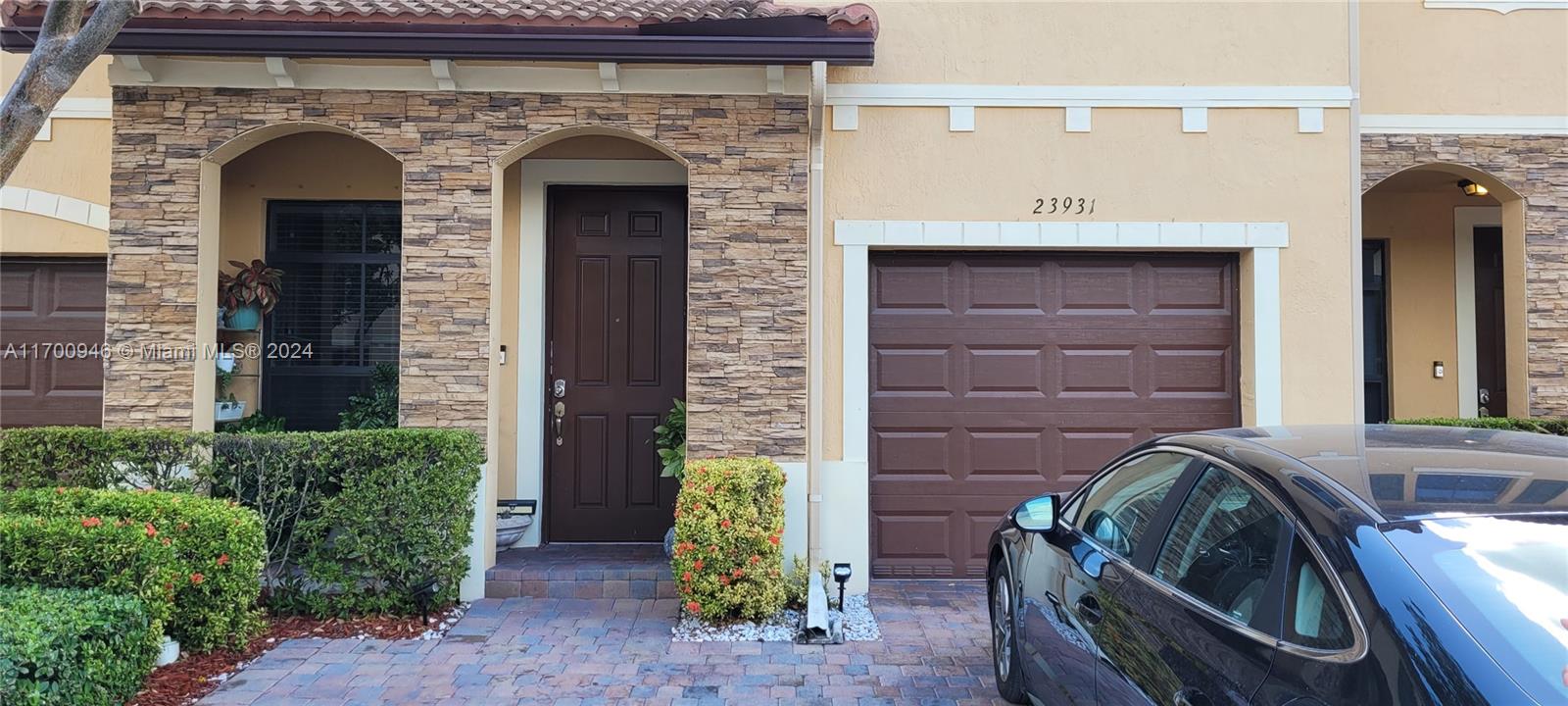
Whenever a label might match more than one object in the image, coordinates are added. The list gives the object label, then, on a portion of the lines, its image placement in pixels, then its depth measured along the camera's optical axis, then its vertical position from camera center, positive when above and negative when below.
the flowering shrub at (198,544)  4.29 -0.88
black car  1.82 -0.52
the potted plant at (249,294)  6.59 +0.60
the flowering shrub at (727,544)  5.04 -1.01
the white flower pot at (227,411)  6.41 -0.30
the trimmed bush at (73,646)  3.25 -1.12
